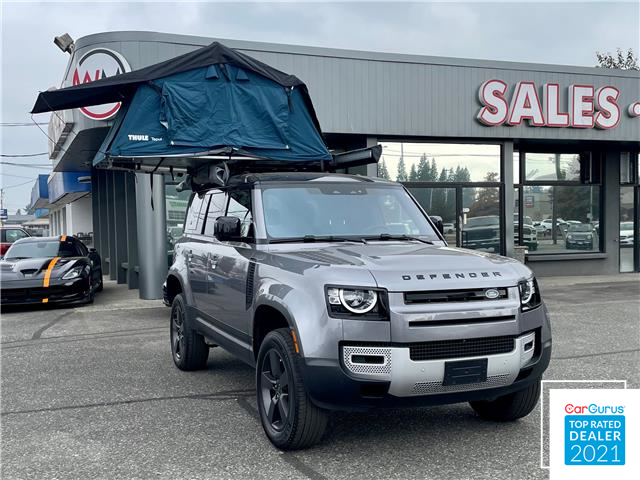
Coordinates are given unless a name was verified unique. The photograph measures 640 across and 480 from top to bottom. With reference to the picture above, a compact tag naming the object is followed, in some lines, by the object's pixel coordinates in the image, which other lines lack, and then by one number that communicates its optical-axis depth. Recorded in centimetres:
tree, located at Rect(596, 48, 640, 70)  3344
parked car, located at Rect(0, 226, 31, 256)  2025
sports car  1117
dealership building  1273
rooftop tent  774
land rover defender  377
